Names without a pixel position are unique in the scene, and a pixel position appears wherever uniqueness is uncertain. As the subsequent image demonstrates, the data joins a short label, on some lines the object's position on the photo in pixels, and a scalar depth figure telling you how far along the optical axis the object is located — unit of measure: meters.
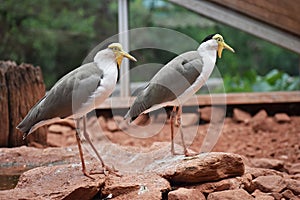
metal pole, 5.43
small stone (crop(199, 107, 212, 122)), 5.33
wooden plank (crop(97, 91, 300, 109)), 5.36
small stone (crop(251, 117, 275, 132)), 4.93
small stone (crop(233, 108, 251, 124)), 5.30
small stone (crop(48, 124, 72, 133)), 5.07
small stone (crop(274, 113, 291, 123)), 5.17
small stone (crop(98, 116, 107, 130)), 5.20
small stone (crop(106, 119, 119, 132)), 5.19
